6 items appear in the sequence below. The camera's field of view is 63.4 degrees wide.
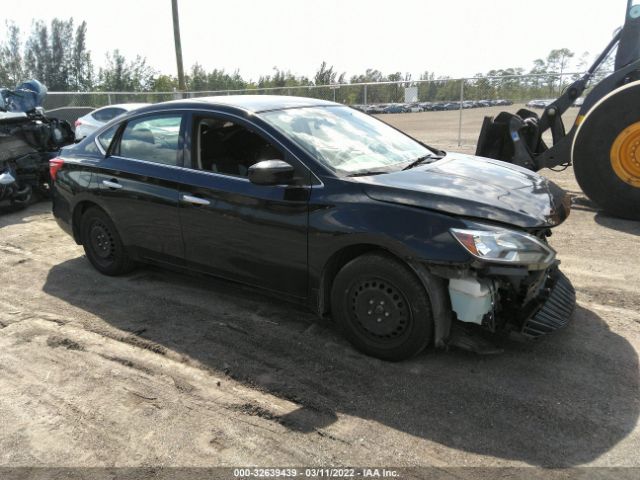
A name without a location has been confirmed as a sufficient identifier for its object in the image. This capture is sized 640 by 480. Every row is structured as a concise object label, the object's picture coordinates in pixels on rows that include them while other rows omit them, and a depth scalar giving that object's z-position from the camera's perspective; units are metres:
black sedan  3.18
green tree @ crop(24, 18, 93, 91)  50.28
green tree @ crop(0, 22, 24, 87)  49.22
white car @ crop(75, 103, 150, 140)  11.48
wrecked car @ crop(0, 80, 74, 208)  8.54
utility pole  22.52
